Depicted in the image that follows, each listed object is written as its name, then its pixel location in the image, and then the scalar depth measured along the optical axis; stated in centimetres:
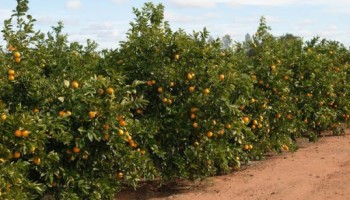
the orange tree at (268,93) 762
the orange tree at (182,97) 612
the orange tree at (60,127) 427
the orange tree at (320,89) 895
